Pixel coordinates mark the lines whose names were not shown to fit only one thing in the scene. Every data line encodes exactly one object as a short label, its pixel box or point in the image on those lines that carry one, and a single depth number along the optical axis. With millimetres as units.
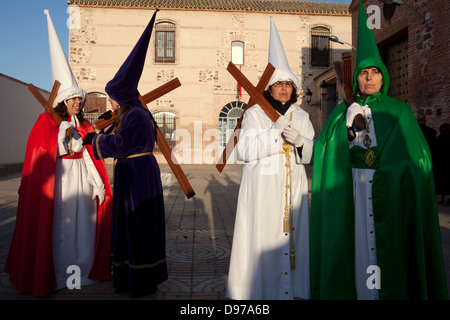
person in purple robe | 3340
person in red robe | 3518
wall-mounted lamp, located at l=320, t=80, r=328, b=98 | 14969
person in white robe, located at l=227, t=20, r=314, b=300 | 2871
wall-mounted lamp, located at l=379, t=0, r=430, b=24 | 9137
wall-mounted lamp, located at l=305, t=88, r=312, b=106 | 17344
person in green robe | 2617
